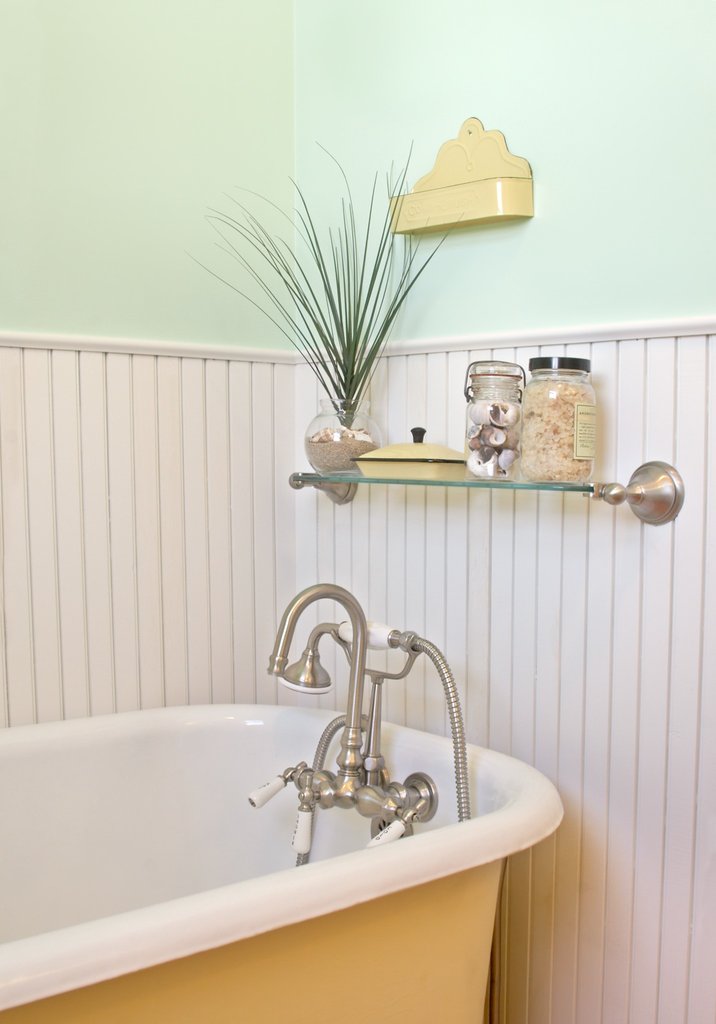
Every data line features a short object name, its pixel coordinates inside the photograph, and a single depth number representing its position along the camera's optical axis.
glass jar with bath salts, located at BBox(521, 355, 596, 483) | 1.35
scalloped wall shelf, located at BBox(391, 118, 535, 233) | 1.54
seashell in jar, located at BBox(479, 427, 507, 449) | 1.43
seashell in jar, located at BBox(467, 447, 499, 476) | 1.44
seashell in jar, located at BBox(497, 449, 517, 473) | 1.43
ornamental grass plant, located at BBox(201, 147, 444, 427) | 1.75
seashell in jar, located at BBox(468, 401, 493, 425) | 1.42
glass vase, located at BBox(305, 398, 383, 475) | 1.70
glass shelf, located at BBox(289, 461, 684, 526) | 1.36
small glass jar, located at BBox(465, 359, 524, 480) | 1.42
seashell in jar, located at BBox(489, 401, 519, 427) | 1.42
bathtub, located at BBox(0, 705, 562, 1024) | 0.95
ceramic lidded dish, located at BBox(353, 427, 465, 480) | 1.50
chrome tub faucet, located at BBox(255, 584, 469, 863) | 1.46
